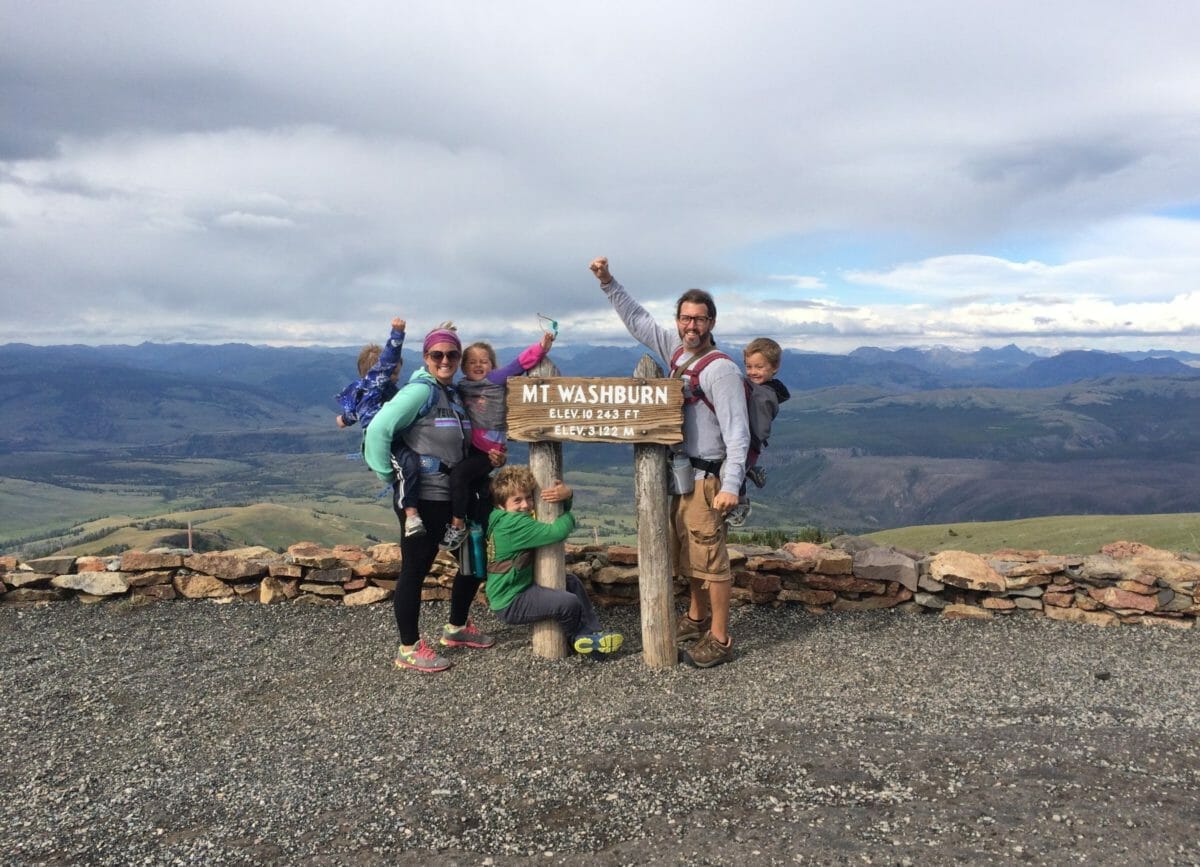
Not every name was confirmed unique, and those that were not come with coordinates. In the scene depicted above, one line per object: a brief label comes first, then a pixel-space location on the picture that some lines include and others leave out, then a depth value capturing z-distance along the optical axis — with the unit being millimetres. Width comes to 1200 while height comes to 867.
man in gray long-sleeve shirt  6699
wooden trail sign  6969
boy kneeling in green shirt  7160
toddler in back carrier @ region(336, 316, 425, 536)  6781
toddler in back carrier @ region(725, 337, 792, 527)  6984
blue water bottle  7383
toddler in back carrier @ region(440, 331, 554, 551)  7172
